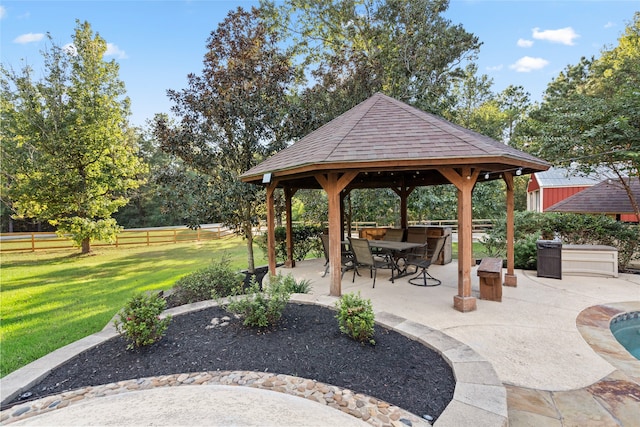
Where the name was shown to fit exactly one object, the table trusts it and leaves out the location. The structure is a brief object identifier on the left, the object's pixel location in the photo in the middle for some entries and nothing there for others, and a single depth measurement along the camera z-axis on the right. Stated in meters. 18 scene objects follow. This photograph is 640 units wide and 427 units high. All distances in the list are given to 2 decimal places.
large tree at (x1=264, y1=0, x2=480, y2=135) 10.68
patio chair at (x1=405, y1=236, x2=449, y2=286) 5.67
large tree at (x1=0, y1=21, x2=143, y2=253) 12.83
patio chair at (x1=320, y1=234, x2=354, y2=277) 6.67
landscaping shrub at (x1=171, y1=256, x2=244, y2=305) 5.23
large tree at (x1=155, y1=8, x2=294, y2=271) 7.81
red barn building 10.05
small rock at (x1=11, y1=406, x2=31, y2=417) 2.40
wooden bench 4.85
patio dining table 6.17
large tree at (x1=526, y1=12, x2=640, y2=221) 7.09
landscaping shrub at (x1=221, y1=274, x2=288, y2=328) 3.60
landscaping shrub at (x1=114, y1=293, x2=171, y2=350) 3.22
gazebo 4.32
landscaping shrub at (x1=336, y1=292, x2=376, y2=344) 3.14
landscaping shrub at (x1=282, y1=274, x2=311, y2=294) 5.08
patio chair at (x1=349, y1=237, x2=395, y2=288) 5.67
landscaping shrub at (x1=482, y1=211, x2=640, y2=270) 7.19
